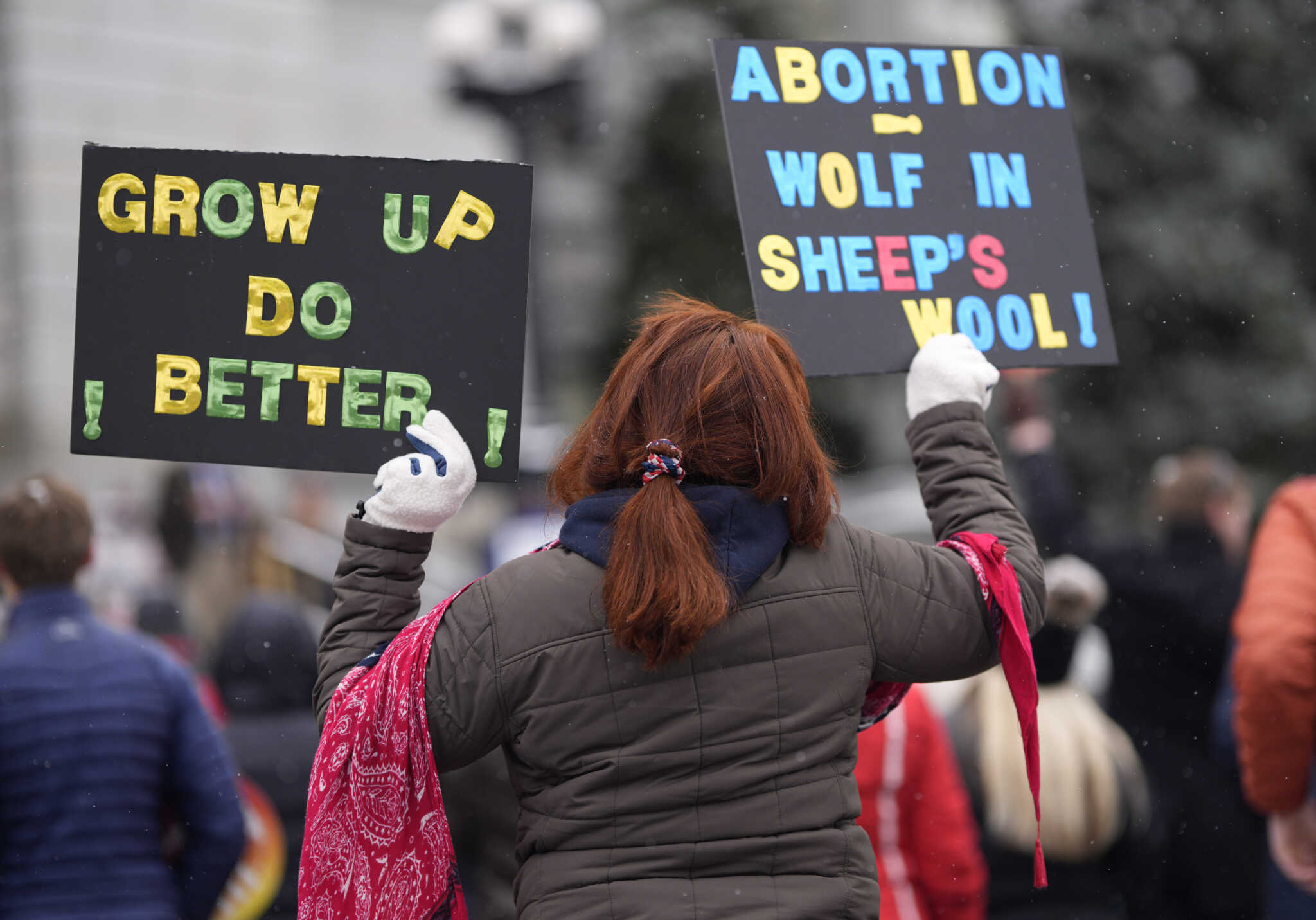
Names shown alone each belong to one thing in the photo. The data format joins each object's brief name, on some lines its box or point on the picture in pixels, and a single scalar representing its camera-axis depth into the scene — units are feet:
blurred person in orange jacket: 18.98
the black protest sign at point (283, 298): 14.33
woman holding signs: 10.90
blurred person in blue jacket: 17.92
